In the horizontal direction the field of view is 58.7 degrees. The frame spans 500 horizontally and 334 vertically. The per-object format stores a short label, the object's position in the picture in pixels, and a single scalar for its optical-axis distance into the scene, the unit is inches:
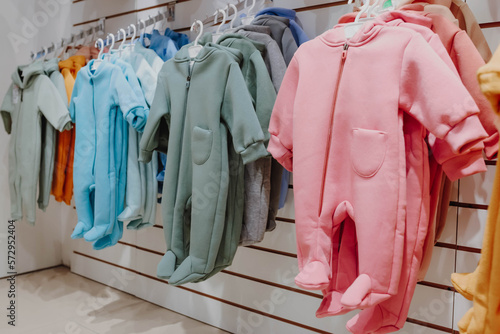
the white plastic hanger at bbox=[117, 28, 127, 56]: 86.1
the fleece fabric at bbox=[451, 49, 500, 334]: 30.4
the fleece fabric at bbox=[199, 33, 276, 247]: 63.9
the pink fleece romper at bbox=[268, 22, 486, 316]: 44.9
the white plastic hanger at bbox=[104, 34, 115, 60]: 85.6
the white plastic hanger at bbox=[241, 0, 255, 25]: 73.7
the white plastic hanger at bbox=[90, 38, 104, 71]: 84.7
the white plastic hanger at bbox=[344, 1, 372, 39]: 52.5
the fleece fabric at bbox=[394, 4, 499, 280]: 47.5
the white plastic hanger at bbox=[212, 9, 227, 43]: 71.9
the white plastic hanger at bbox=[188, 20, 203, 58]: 68.7
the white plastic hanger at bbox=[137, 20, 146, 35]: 92.8
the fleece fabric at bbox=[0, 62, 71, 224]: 85.4
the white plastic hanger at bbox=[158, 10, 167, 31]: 90.7
